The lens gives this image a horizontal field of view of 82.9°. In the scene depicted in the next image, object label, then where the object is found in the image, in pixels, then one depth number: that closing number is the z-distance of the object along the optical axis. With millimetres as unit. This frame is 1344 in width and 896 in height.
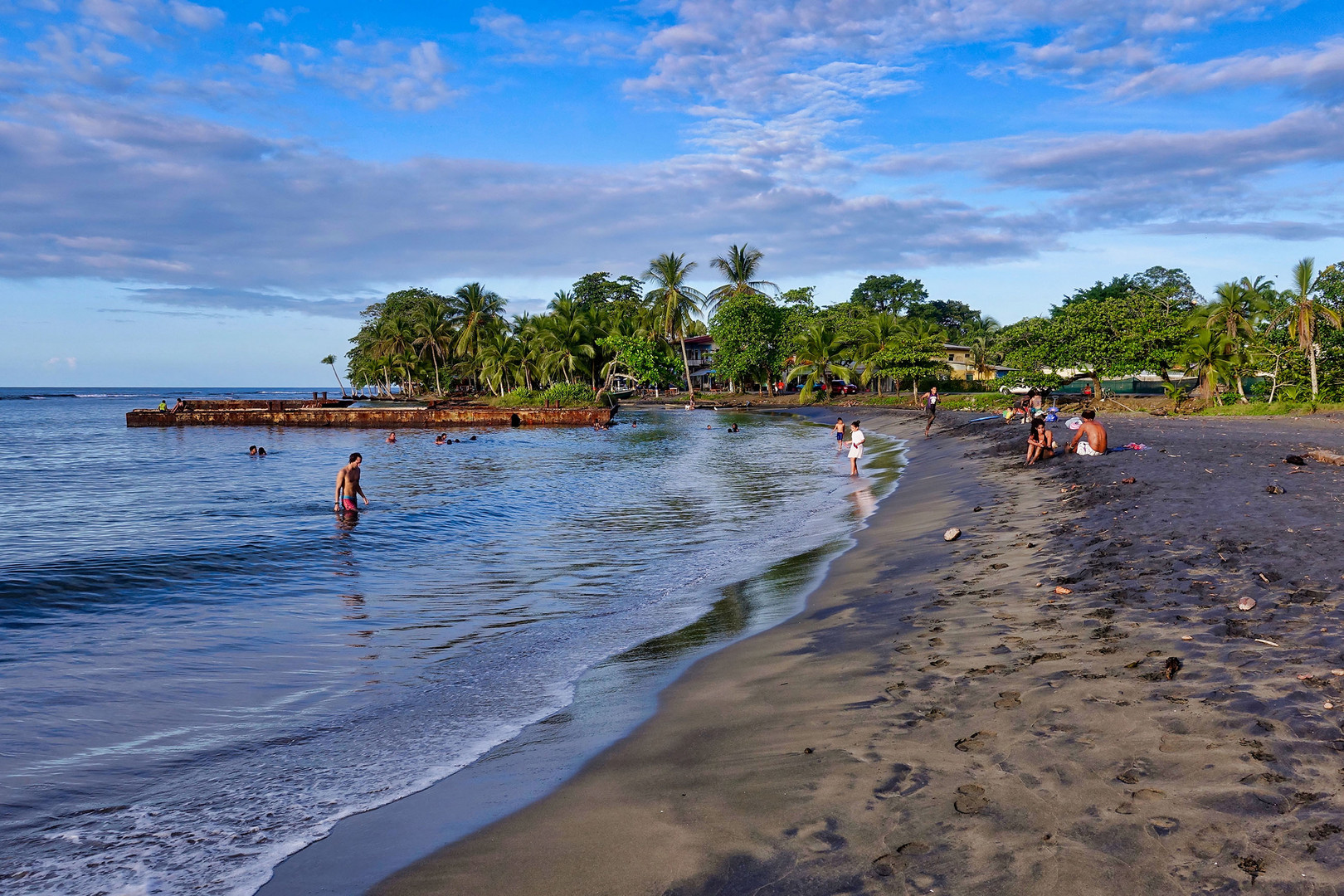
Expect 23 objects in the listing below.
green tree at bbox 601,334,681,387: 72375
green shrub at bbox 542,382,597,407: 69875
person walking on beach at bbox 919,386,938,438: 32875
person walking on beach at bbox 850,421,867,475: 22984
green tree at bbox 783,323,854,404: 70188
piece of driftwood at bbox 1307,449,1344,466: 12953
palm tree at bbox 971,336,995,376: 82000
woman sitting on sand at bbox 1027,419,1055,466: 18859
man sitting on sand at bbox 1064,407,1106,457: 17734
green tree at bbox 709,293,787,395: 75000
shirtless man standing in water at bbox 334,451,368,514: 18297
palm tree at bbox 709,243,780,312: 82250
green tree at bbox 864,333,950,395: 59969
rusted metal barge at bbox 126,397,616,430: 61375
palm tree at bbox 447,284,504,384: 88750
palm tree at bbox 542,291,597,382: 71625
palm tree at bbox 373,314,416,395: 100875
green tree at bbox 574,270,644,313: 105875
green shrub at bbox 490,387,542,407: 78000
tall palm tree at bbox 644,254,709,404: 80562
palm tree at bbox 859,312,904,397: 67825
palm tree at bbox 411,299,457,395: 95375
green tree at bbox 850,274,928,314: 108812
